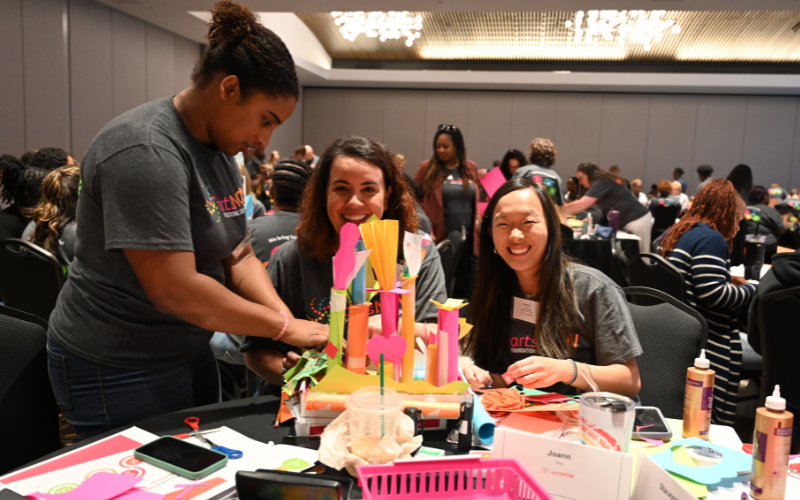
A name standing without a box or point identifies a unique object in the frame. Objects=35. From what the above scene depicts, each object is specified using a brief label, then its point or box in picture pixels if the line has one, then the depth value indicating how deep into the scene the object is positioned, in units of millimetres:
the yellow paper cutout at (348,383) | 1166
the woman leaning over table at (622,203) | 6062
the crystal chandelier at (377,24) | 8648
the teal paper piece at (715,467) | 1068
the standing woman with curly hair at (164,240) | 1181
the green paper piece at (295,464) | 1072
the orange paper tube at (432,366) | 1213
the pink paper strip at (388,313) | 1234
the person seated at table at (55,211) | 2787
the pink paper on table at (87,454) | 1035
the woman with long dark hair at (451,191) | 4824
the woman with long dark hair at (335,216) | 1719
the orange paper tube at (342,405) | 1165
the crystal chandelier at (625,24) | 8523
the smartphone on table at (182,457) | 1036
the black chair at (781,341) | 2051
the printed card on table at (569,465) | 917
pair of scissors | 1112
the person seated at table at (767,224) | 5145
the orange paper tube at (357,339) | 1206
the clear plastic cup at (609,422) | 1009
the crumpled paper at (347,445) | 1024
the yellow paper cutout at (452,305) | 1187
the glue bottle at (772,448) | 979
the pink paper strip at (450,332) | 1193
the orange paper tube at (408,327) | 1216
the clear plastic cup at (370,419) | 1033
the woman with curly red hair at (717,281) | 2639
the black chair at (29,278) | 2533
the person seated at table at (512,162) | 7492
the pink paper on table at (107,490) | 956
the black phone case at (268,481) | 887
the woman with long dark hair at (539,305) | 1615
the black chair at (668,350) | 1735
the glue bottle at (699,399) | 1226
